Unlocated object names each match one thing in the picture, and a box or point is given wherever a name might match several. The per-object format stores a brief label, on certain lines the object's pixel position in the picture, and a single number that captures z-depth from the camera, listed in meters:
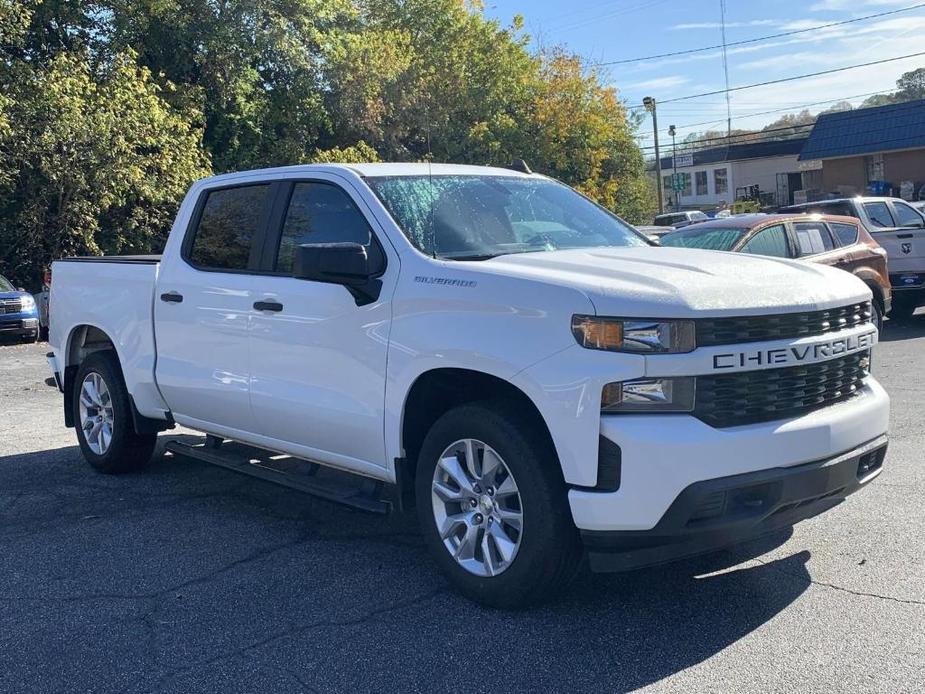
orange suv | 10.90
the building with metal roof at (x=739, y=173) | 57.72
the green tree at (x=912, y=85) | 88.24
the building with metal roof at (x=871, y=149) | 39.81
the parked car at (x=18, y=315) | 17.77
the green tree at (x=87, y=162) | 20.22
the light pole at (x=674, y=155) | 57.34
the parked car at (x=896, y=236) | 14.22
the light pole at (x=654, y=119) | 45.12
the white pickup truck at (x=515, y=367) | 3.75
